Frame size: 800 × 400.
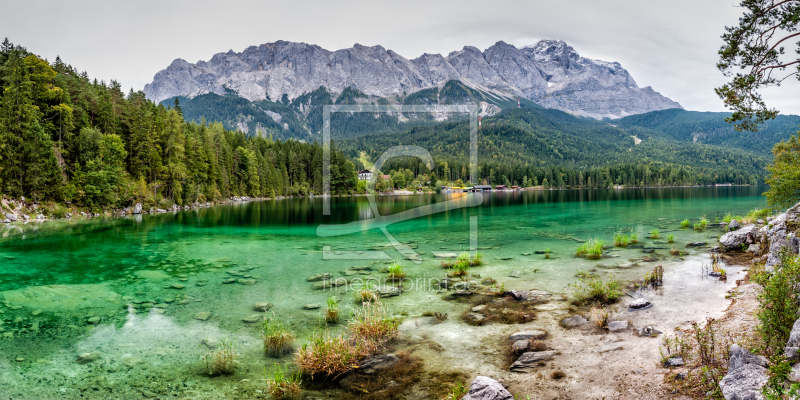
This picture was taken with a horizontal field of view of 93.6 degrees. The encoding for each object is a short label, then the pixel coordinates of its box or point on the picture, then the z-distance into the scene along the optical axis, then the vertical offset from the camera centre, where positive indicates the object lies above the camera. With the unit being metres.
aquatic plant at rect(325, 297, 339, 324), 11.87 -3.88
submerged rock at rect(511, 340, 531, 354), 9.10 -3.84
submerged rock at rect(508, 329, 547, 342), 9.81 -3.84
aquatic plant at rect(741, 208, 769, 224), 31.69 -2.46
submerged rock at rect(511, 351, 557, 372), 8.12 -3.82
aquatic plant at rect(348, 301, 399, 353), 9.75 -3.80
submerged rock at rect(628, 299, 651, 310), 11.59 -3.58
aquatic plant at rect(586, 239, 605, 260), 20.88 -3.49
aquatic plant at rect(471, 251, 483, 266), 20.16 -3.74
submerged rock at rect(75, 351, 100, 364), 9.35 -4.16
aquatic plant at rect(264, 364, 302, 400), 7.55 -3.97
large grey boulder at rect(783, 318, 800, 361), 5.32 -2.32
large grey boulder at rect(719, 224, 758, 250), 20.11 -2.72
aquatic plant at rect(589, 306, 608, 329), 10.31 -3.65
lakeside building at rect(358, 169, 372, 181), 131.64 +5.81
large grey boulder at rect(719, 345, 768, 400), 4.98 -2.64
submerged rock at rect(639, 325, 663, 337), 9.25 -3.55
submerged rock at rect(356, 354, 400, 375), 8.48 -4.02
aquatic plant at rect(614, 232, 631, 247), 24.44 -3.37
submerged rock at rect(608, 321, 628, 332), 9.88 -3.64
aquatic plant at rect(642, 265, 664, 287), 14.38 -3.46
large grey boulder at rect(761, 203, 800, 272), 11.58 -1.75
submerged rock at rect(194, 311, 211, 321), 12.48 -4.17
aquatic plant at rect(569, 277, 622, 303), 12.77 -3.64
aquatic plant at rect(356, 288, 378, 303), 13.93 -3.88
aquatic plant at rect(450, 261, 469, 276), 17.93 -3.82
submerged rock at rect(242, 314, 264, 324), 12.18 -4.16
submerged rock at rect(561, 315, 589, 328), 10.61 -3.79
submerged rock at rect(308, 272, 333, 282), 17.52 -4.08
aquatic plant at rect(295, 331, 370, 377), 8.39 -3.81
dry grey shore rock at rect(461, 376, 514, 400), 6.31 -3.43
